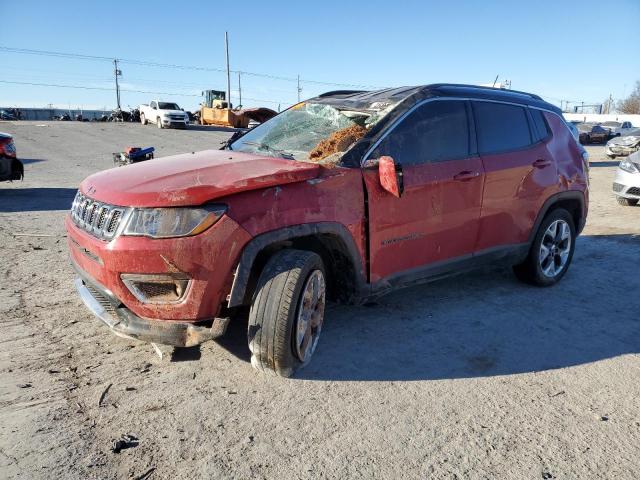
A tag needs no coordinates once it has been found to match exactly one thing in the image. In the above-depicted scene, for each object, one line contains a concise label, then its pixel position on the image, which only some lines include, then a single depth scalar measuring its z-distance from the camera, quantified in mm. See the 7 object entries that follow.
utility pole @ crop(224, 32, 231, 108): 49475
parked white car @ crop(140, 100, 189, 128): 34250
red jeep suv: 2740
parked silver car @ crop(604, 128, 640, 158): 21750
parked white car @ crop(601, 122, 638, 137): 38719
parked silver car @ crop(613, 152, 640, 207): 9477
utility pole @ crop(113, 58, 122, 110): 69875
